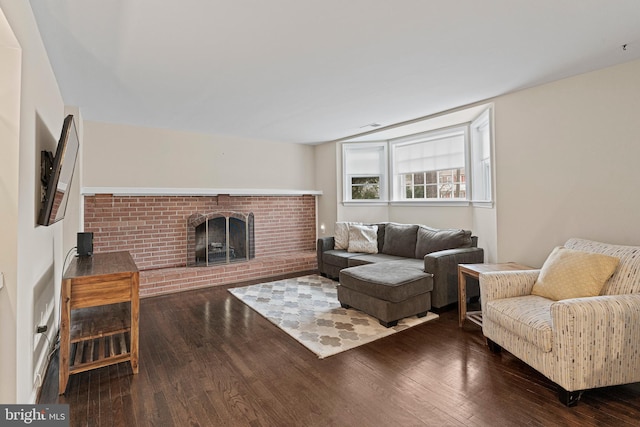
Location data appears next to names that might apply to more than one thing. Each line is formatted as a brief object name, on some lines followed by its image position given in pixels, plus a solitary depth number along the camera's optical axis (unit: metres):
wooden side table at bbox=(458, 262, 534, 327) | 2.97
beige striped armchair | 1.80
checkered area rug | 2.72
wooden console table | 2.04
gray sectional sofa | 3.35
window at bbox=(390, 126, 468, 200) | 4.54
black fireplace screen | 4.82
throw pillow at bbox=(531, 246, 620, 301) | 2.15
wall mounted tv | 1.87
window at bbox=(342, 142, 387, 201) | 5.53
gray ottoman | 2.98
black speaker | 2.91
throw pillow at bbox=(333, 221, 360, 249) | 4.86
